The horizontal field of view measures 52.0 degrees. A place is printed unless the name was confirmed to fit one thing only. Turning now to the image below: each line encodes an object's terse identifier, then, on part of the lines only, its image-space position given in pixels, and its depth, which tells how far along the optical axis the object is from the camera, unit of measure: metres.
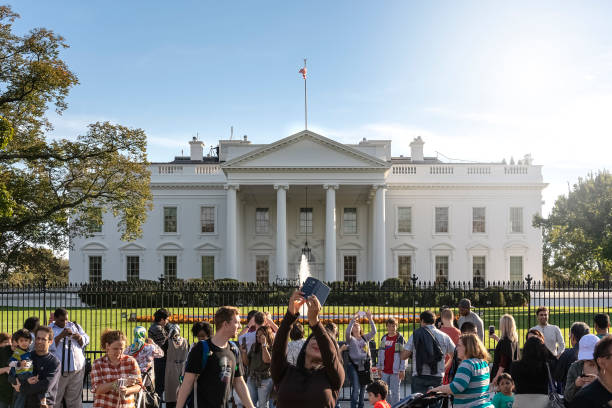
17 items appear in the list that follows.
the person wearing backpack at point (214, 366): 5.46
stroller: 5.31
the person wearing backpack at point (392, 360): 9.34
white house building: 45.38
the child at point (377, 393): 5.74
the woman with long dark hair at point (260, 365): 9.06
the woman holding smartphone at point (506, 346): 8.18
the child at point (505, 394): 7.21
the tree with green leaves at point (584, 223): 34.81
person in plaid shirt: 6.24
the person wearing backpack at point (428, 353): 8.59
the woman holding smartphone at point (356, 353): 9.73
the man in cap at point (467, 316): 10.41
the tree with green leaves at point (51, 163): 23.56
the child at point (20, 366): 7.48
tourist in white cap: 6.09
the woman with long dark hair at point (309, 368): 4.59
